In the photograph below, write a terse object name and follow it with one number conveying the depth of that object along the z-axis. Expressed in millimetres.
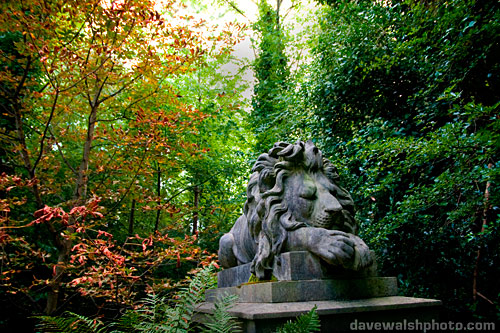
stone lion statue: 3121
